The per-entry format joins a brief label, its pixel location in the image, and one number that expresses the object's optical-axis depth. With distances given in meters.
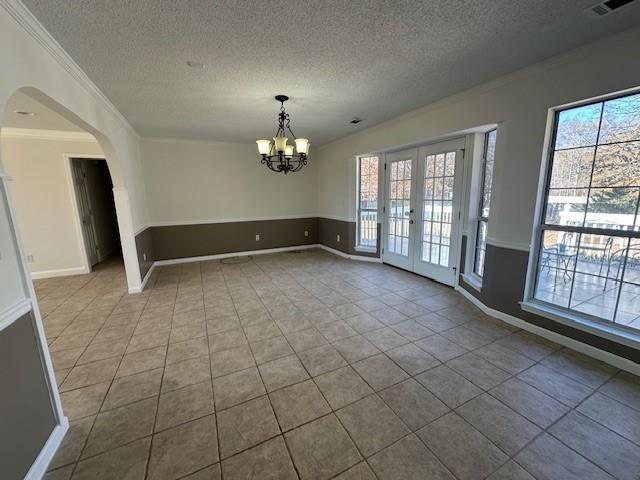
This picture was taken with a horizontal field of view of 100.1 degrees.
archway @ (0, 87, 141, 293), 3.23
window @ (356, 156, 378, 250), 5.18
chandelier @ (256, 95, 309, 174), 3.17
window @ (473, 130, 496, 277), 3.19
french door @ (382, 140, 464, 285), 3.73
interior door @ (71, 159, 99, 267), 4.75
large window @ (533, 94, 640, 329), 2.09
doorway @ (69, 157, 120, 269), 4.84
